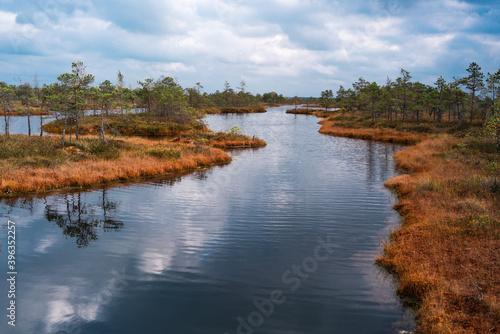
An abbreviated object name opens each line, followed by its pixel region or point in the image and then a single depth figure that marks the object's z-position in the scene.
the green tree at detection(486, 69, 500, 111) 51.88
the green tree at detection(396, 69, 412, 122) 71.66
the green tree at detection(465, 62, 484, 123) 55.16
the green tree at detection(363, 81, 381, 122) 80.79
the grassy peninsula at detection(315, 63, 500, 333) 9.20
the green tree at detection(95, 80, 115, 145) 36.19
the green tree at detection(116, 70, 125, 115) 112.65
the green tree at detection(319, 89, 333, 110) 168.62
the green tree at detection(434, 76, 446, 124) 63.69
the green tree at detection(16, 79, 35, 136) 47.60
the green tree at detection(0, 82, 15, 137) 45.16
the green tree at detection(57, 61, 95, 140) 36.38
